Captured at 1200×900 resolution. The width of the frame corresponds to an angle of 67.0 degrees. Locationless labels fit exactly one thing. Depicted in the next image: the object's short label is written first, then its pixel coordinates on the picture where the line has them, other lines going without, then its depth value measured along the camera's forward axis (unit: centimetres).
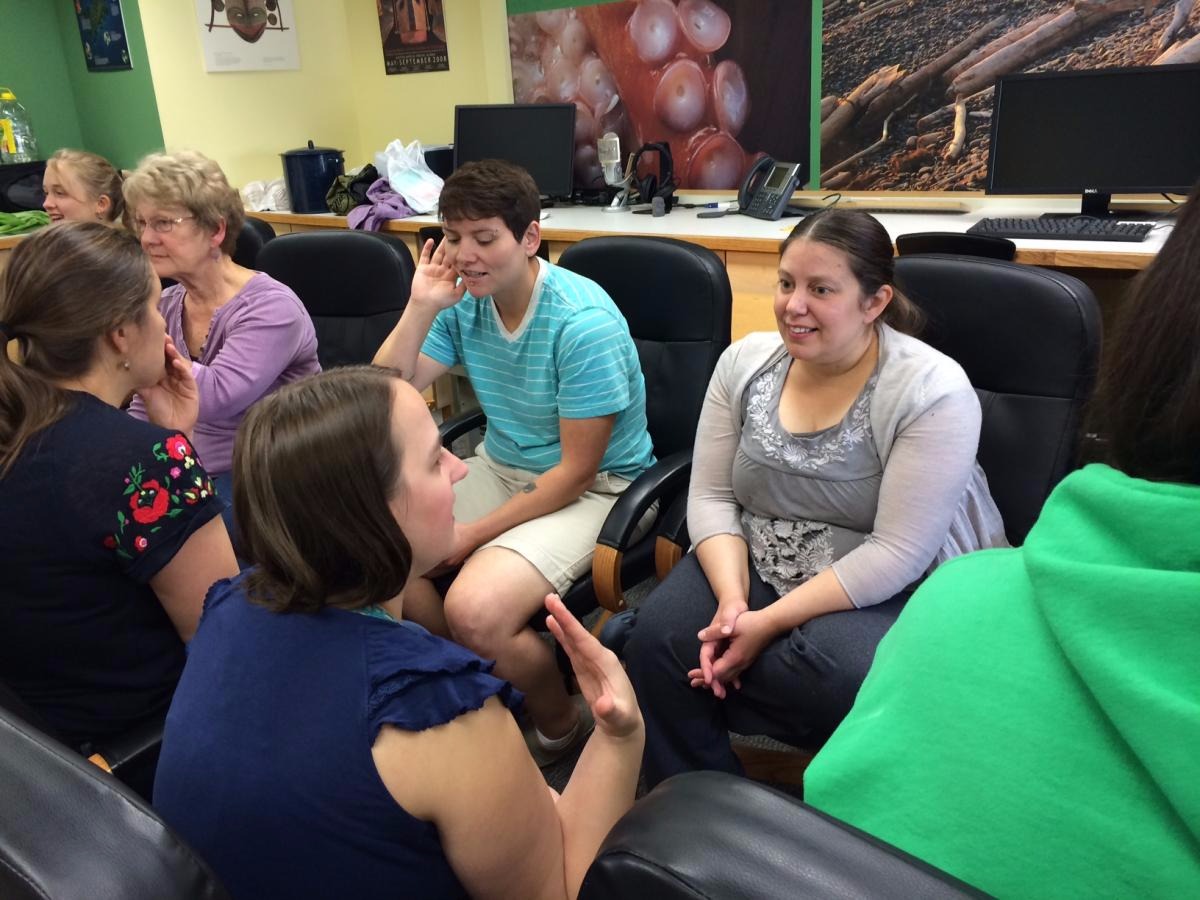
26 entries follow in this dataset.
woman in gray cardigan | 148
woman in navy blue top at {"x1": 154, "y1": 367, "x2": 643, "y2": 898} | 81
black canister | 416
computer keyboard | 266
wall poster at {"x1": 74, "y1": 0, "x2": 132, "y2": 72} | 395
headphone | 375
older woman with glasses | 195
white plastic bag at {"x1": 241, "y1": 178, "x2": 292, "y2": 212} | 429
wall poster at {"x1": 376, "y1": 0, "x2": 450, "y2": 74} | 429
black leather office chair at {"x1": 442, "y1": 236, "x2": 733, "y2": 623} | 195
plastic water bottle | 401
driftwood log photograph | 292
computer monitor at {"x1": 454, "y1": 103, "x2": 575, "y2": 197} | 393
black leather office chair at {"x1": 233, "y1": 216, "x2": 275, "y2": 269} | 339
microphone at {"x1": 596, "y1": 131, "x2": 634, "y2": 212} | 384
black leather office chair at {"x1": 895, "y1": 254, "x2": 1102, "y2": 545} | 155
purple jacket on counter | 384
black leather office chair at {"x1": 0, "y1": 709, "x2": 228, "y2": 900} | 52
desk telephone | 337
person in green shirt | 50
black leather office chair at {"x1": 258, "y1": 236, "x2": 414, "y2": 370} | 248
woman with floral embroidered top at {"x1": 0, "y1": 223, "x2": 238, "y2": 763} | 120
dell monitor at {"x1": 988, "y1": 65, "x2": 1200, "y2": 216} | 280
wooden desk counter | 258
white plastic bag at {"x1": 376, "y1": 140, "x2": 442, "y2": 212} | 395
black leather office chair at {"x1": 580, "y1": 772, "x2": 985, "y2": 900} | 45
